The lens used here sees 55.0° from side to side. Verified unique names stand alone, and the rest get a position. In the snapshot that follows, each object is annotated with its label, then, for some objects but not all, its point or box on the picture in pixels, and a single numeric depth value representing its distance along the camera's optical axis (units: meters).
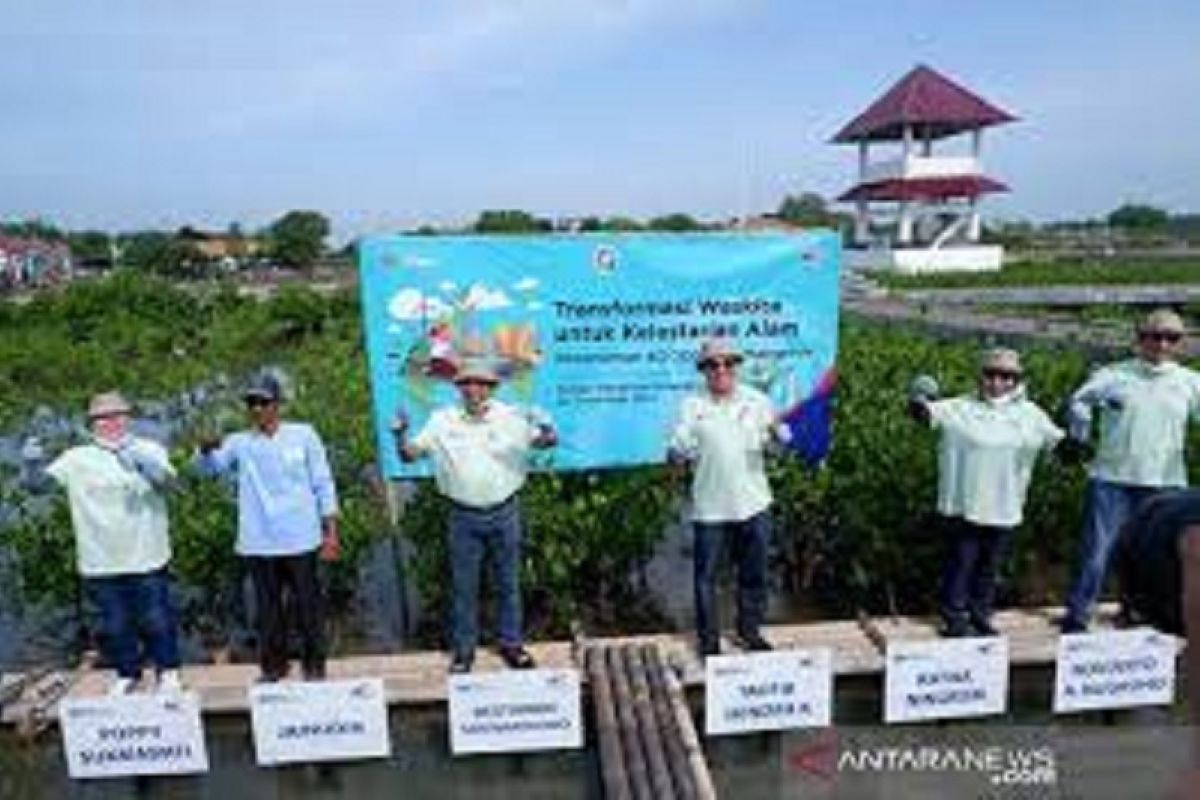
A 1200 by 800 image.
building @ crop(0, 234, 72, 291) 70.19
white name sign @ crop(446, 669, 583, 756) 5.37
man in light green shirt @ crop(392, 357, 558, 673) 5.56
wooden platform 5.81
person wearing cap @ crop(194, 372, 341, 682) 5.46
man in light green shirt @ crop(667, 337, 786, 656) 5.70
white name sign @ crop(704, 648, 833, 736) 5.47
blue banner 6.33
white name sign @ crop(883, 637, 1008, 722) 5.60
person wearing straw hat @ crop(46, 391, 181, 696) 5.39
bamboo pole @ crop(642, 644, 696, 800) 4.89
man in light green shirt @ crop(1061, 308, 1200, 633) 5.81
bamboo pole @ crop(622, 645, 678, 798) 4.91
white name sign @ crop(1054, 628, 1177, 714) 5.68
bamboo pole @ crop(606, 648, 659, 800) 4.92
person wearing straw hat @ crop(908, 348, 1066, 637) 5.78
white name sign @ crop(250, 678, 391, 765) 5.31
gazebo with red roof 48.34
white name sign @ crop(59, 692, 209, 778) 5.23
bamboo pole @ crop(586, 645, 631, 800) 4.96
